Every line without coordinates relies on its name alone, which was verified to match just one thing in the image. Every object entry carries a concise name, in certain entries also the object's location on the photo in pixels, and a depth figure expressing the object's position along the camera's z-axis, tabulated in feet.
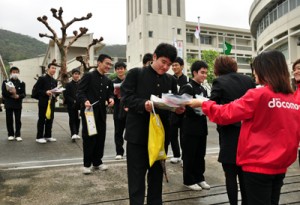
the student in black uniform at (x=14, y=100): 24.32
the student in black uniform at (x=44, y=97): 24.12
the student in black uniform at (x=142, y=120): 10.12
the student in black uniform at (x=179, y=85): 17.12
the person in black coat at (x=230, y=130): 10.27
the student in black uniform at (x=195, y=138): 14.02
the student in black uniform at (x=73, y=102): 26.14
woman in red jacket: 7.29
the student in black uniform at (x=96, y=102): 16.50
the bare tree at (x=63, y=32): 61.21
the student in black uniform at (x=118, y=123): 19.80
